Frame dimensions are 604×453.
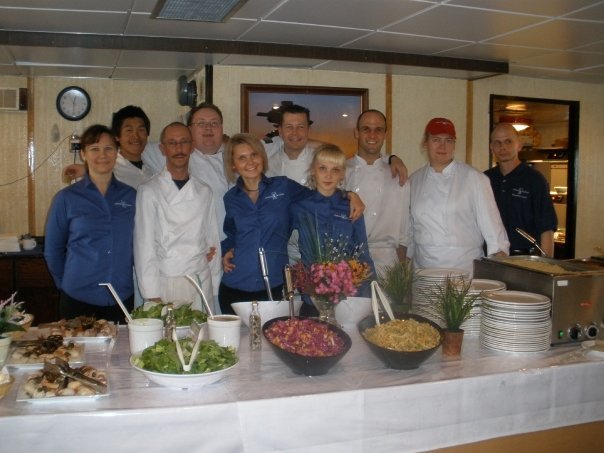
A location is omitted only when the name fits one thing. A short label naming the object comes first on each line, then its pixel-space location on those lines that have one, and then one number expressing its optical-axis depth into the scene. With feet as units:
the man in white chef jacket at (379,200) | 11.70
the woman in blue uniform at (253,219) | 9.46
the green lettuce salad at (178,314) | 6.93
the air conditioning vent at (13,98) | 17.49
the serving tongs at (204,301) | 6.81
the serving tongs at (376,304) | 6.78
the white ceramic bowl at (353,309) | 7.50
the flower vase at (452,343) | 6.66
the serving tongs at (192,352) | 5.60
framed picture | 15.16
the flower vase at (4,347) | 5.99
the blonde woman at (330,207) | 8.93
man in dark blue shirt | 12.48
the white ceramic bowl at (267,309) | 7.28
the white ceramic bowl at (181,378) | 5.49
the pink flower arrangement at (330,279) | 6.64
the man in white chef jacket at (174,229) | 9.22
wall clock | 18.11
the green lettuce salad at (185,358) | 5.62
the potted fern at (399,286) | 7.64
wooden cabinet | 15.08
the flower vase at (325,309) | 6.85
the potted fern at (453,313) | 6.67
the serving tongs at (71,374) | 5.43
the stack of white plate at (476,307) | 7.26
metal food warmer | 7.09
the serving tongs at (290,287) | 6.88
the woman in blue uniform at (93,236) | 9.24
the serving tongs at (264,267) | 7.22
